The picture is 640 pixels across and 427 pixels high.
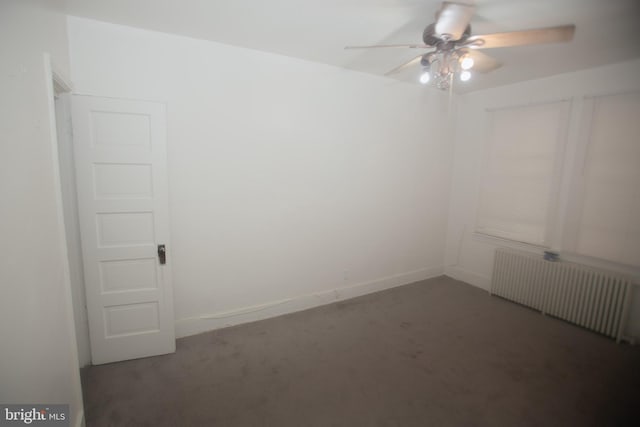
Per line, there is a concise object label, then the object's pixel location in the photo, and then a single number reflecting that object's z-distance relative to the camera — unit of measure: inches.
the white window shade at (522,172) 130.6
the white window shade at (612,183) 108.0
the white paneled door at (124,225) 83.7
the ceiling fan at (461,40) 62.6
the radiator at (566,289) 108.7
